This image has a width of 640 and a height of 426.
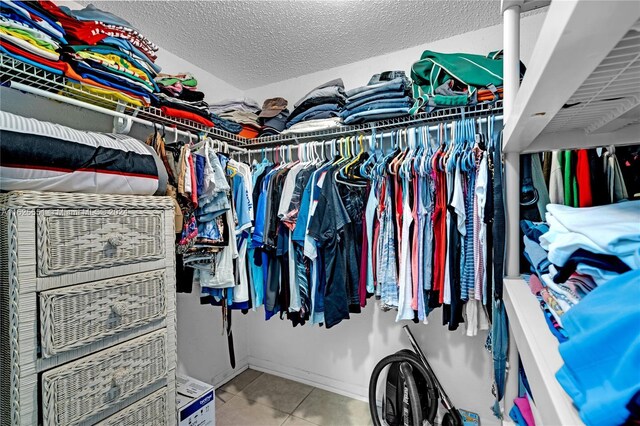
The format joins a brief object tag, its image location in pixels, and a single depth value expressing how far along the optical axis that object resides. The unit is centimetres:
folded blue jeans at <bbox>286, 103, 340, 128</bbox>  178
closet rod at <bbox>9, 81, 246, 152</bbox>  102
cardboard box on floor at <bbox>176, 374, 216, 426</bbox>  143
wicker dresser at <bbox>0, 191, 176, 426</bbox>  76
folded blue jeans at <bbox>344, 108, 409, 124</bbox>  152
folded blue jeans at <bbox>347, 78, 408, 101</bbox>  154
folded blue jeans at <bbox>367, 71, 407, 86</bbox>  162
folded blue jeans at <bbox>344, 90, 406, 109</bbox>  154
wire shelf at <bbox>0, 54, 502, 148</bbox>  101
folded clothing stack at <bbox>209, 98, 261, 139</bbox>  193
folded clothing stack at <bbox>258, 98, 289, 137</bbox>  203
